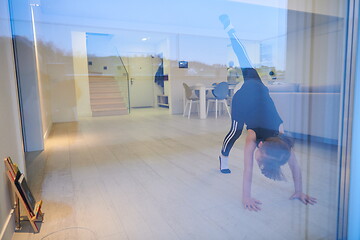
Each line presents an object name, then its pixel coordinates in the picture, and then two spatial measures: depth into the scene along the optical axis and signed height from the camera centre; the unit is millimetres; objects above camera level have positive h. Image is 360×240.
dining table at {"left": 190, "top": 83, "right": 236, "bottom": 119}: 4520 -224
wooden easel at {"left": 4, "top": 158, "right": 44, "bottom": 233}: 993 -504
